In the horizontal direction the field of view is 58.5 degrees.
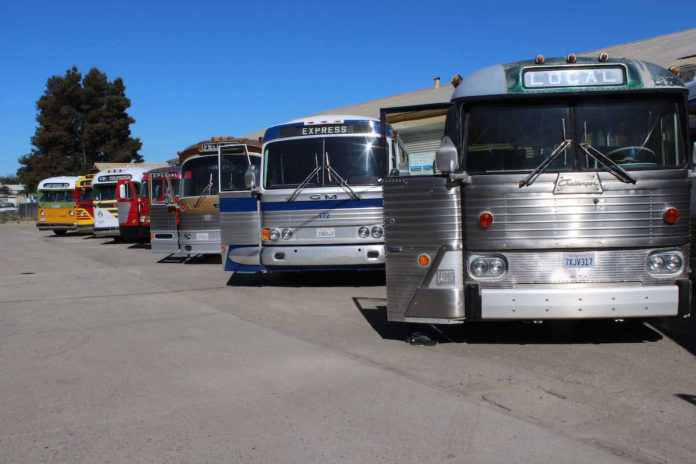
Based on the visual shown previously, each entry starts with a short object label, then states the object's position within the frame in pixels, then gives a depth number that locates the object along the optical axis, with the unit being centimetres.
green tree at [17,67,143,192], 6338
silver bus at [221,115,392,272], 1012
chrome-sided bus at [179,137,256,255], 1411
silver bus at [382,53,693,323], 570
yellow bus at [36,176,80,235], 3247
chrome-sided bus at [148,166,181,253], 1546
